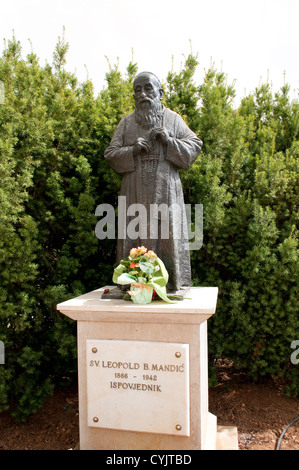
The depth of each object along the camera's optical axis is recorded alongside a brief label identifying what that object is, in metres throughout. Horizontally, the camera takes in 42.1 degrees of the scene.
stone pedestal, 2.61
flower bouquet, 2.74
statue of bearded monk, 3.06
